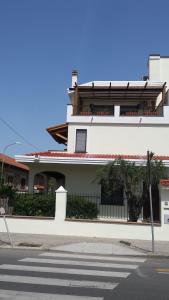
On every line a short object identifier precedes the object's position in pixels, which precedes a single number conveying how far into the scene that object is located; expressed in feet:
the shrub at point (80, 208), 66.13
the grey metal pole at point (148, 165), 48.65
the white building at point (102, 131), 81.71
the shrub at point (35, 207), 66.80
